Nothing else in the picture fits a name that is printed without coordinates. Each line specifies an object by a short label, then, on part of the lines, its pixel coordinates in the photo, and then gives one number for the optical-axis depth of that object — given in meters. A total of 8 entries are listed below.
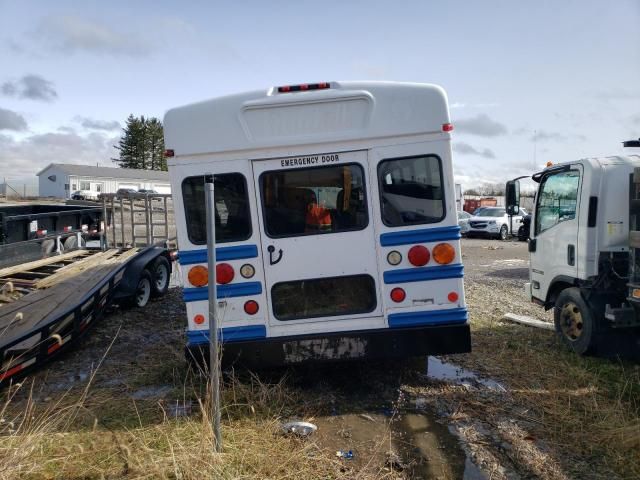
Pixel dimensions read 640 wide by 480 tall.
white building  64.88
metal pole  3.15
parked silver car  26.11
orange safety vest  4.64
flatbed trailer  5.23
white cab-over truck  5.68
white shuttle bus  4.52
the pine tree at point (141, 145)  79.75
